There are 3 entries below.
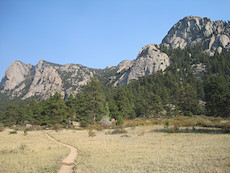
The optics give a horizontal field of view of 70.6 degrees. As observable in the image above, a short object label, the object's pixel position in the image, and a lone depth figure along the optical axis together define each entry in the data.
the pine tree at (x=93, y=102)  51.06
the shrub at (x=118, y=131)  33.72
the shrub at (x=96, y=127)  41.31
